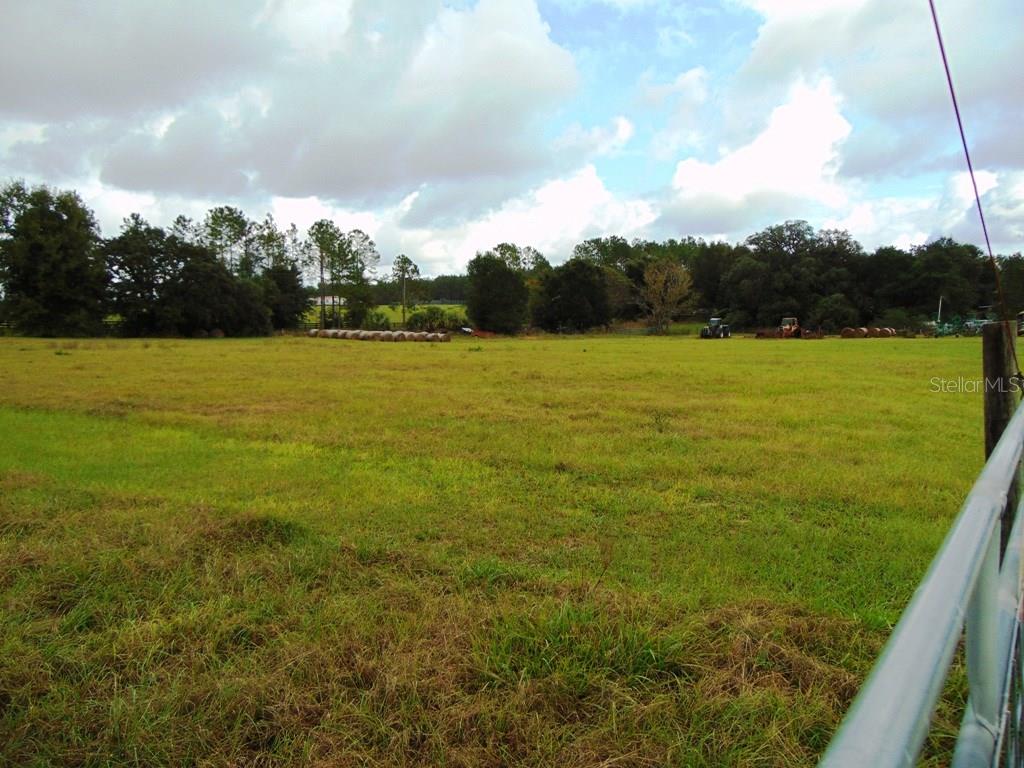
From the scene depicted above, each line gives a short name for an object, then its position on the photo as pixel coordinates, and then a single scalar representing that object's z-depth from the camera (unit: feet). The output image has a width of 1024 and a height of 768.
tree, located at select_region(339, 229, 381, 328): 208.95
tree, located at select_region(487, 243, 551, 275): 253.85
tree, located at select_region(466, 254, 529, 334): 189.47
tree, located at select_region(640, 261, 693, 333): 218.38
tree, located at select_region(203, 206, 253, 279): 209.97
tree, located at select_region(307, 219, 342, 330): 210.18
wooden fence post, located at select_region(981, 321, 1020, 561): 13.34
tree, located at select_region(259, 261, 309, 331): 193.57
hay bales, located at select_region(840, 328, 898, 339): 174.13
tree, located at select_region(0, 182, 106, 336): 148.25
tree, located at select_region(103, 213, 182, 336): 159.43
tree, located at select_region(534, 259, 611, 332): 205.57
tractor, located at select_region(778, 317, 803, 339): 180.55
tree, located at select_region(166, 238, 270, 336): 161.27
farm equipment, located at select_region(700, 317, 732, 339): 184.93
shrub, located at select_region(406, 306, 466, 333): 190.91
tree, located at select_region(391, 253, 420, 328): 236.22
